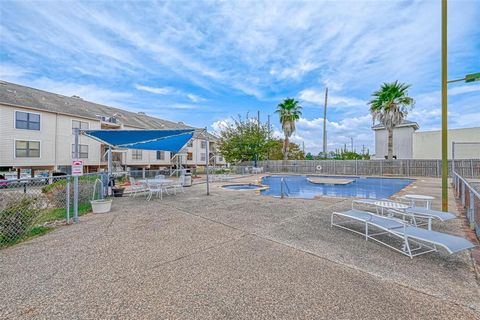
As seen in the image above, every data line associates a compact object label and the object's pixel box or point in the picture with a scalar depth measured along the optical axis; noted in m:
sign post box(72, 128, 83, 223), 5.70
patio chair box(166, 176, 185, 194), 10.43
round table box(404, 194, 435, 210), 5.85
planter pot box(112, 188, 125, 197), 9.85
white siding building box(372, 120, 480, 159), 20.55
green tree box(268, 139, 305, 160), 36.91
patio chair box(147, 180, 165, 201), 9.11
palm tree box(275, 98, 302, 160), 27.33
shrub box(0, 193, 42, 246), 4.27
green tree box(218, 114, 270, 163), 26.92
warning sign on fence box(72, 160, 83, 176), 5.68
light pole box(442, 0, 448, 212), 5.42
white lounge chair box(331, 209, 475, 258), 3.20
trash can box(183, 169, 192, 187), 13.55
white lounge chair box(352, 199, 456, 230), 4.57
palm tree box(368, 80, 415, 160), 19.45
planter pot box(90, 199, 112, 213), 6.75
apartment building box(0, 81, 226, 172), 17.84
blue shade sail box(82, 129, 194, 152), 8.02
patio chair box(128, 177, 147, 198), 10.13
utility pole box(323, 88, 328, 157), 28.81
